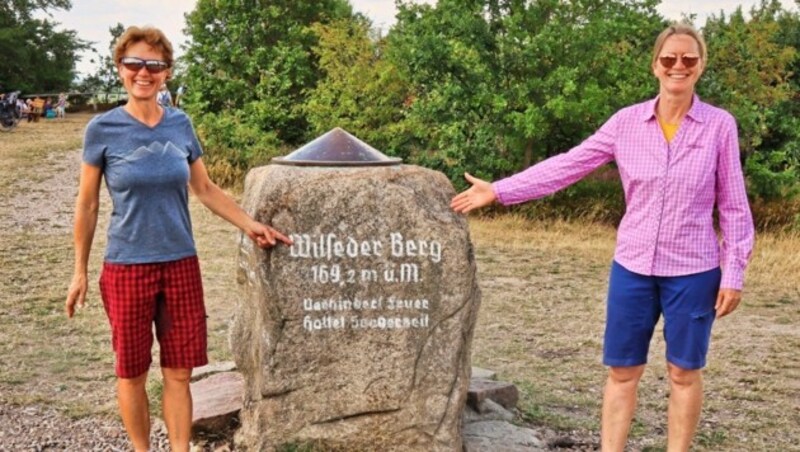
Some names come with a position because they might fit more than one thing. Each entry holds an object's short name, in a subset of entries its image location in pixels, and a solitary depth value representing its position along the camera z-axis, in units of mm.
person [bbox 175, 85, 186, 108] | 22809
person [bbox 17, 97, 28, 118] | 31869
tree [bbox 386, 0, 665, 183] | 13570
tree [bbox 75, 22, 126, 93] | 53250
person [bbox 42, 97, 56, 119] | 37188
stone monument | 4418
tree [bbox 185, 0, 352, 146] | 18812
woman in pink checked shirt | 3701
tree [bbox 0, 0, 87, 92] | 39375
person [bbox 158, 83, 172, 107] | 21917
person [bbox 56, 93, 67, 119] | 37031
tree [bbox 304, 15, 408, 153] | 16391
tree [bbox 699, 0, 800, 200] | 14773
